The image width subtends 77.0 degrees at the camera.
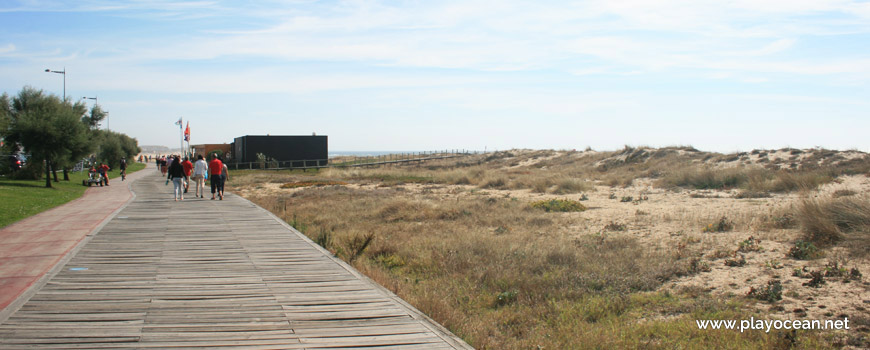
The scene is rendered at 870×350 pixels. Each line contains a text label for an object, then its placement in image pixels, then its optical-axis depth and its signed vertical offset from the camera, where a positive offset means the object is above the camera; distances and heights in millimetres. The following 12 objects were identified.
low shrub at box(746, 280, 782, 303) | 7199 -1788
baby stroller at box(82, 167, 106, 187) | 29359 -1152
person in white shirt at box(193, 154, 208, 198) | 19850 -472
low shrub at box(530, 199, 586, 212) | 17641 -1530
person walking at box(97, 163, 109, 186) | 29842 -855
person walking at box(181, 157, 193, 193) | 20938 -305
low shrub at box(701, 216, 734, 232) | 12195 -1505
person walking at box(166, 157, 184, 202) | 19141 -593
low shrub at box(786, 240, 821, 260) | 9102 -1545
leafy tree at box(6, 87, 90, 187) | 27031 +1185
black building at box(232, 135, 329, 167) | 57088 +1069
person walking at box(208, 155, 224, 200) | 19094 -516
